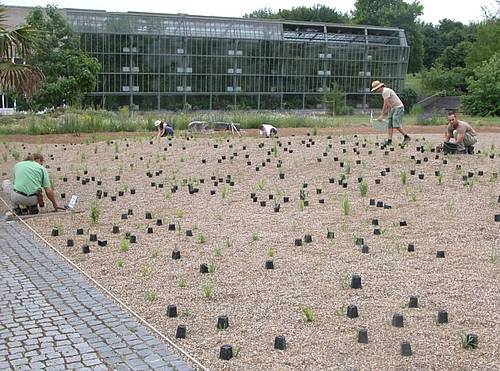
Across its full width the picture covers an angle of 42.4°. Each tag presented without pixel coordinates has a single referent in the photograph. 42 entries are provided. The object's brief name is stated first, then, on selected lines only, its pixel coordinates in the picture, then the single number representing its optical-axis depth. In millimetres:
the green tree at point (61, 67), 40688
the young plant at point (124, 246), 8094
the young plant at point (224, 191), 11716
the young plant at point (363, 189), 11320
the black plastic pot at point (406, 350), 4762
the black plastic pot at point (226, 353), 4797
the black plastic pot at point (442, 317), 5387
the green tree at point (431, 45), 98062
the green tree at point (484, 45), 58531
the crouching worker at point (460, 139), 15211
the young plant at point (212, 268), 7082
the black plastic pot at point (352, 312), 5565
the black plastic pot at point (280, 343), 4969
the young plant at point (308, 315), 5531
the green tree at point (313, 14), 94625
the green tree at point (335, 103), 55500
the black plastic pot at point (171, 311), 5742
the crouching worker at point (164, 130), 22547
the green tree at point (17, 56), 11969
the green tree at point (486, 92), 43562
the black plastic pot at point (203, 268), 7047
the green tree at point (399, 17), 92438
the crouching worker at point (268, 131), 22666
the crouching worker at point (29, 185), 10500
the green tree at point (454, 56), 77250
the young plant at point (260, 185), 12442
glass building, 57688
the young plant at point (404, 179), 12079
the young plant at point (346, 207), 9891
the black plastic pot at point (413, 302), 5754
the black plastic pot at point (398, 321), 5312
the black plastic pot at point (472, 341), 4874
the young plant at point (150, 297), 6220
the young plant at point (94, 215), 9977
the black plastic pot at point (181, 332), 5238
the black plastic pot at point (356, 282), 6328
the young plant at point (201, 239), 8422
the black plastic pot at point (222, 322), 5402
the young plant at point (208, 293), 6207
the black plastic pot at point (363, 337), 5012
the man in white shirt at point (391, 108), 16734
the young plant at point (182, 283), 6602
